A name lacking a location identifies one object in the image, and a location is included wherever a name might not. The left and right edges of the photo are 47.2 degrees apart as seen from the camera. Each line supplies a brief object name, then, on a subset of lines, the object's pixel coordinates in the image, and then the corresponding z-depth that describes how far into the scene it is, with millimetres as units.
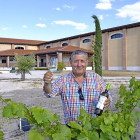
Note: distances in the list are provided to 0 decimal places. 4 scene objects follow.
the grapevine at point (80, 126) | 1139
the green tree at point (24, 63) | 12445
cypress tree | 16125
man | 1735
